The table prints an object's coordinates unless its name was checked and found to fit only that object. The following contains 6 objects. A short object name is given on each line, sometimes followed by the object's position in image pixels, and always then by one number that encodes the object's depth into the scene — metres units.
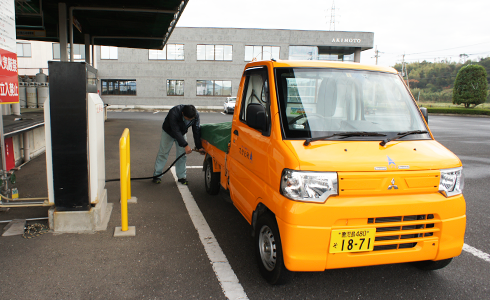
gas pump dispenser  3.73
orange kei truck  2.65
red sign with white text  4.18
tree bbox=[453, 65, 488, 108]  39.00
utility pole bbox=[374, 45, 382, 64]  70.56
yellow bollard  3.83
